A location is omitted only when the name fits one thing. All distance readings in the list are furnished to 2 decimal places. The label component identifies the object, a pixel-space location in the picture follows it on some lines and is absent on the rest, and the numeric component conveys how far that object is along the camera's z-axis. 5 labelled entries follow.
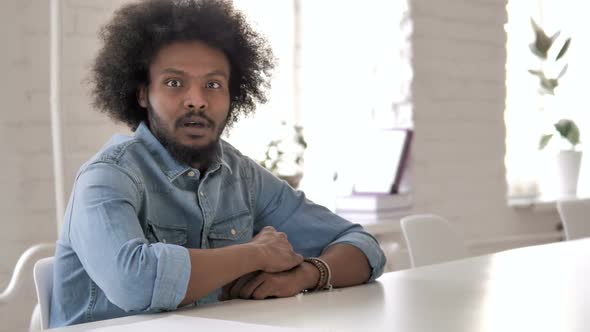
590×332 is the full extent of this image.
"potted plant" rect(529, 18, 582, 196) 4.37
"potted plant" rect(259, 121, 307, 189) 3.21
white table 1.25
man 1.45
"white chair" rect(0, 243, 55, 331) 2.13
